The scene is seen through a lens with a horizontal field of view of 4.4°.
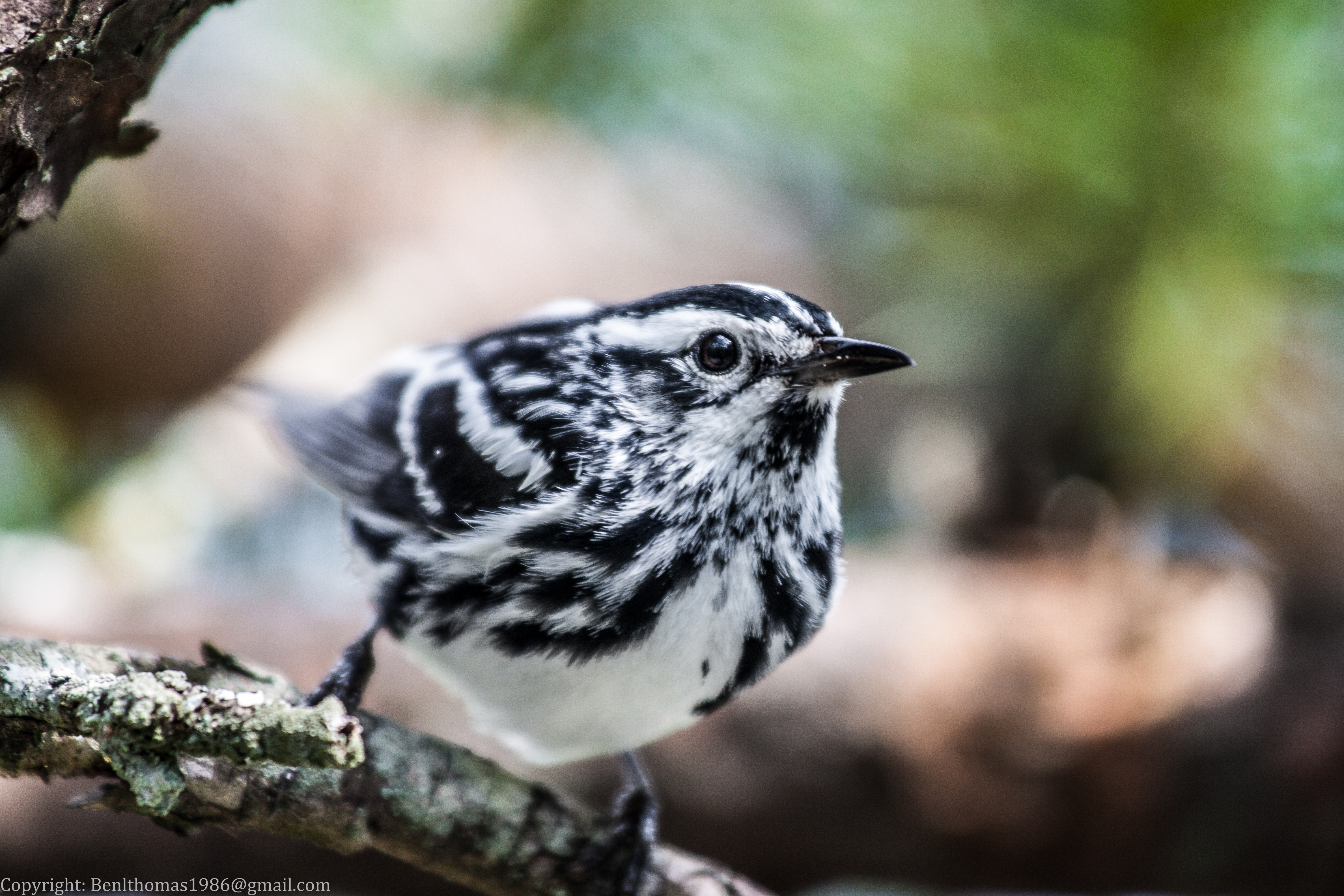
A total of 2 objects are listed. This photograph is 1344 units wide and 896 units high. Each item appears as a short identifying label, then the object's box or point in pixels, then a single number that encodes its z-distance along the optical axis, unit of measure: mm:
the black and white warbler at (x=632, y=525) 1556
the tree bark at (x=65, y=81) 1539
